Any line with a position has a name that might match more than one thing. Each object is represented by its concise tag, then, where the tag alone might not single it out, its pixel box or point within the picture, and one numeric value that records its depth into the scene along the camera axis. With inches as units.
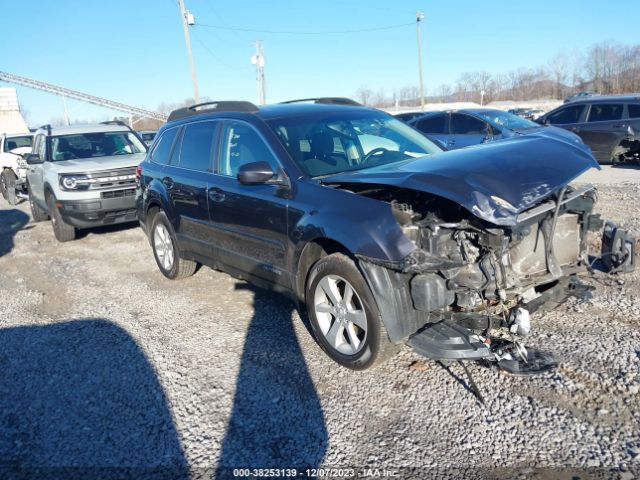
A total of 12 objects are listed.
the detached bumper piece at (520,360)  125.7
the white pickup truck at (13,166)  506.0
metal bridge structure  2453.2
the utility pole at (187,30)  1029.8
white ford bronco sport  324.8
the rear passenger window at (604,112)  505.4
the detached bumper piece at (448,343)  125.2
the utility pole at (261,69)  1337.4
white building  1718.8
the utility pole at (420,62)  1630.2
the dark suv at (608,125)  493.4
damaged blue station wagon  128.7
